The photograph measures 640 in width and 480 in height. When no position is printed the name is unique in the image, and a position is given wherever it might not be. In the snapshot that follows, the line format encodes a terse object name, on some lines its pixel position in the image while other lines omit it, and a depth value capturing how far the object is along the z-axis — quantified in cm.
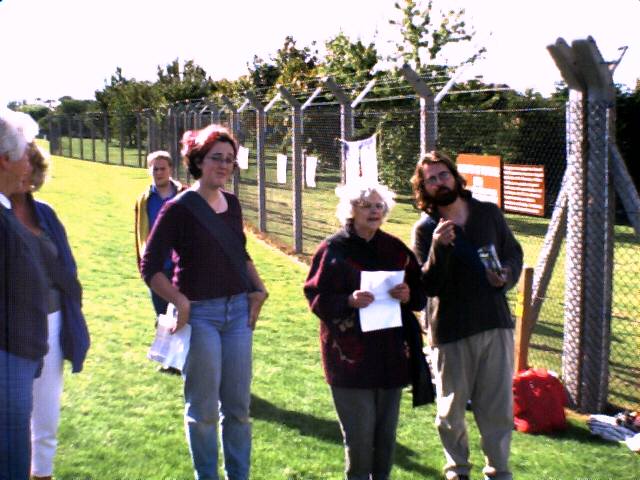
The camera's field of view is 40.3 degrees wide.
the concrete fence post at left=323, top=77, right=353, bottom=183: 1062
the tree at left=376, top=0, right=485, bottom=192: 1742
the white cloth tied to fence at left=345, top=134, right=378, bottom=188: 983
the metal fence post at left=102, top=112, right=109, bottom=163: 4069
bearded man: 424
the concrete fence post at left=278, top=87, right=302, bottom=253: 1242
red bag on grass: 548
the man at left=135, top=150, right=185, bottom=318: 673
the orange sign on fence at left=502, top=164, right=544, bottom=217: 639
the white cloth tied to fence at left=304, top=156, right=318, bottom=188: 1267
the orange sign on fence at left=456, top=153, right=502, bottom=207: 679
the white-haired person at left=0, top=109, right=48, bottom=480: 288
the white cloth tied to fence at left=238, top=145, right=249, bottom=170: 1523
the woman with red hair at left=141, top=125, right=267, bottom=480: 416
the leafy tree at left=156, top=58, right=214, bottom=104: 4184
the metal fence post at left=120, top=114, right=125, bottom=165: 3846
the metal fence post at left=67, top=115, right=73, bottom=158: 4622
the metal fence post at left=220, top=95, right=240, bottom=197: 1666
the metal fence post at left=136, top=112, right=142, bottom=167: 3297
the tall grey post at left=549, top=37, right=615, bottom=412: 558
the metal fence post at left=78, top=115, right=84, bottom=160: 4405
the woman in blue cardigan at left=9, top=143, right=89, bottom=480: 375
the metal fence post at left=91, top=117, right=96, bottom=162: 4152
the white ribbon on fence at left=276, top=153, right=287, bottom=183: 1426
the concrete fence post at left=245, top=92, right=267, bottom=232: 1427
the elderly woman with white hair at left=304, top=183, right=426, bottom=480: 398
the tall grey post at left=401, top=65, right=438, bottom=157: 755
